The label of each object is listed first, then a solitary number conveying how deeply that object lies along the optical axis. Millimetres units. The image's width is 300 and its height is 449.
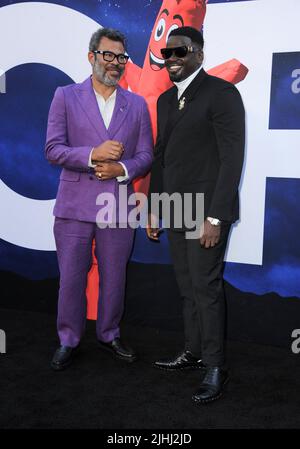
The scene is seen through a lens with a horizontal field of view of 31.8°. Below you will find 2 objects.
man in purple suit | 2771
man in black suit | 2416
